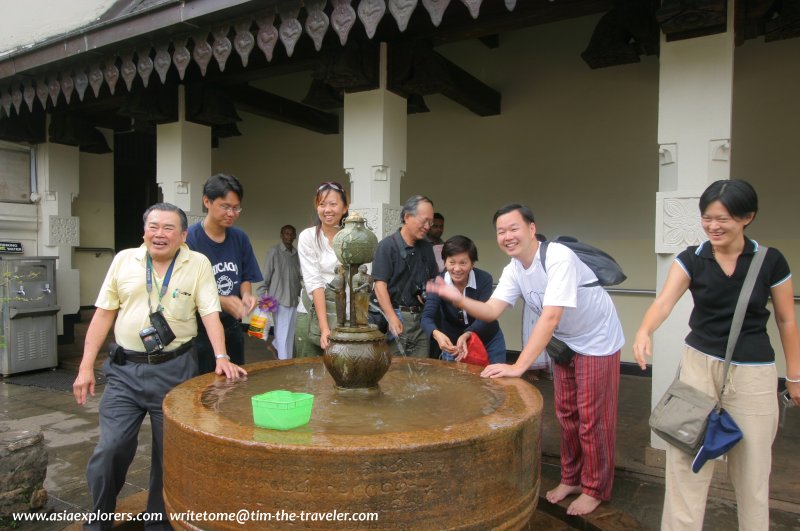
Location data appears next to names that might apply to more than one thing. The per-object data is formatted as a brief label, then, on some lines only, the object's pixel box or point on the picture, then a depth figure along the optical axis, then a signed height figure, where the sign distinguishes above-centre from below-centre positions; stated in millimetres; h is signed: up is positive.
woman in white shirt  3482 -48
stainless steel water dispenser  6500 -840
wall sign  7097 -32
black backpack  2965 -77
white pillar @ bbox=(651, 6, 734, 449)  3488 +693
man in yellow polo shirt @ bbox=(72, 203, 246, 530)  2635 -472
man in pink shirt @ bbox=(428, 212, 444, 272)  6142 +211
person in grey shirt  6168 -337
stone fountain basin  1708 -708
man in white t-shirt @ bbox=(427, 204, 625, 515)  2820 -510
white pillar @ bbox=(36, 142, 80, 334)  7516 +492
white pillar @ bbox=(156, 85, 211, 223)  6070 +934
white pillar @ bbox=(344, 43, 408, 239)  4773 +836
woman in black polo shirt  2303 -406
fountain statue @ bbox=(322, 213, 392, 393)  2465 -405
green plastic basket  1936 -582
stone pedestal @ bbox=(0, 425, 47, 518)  3043 -1282
